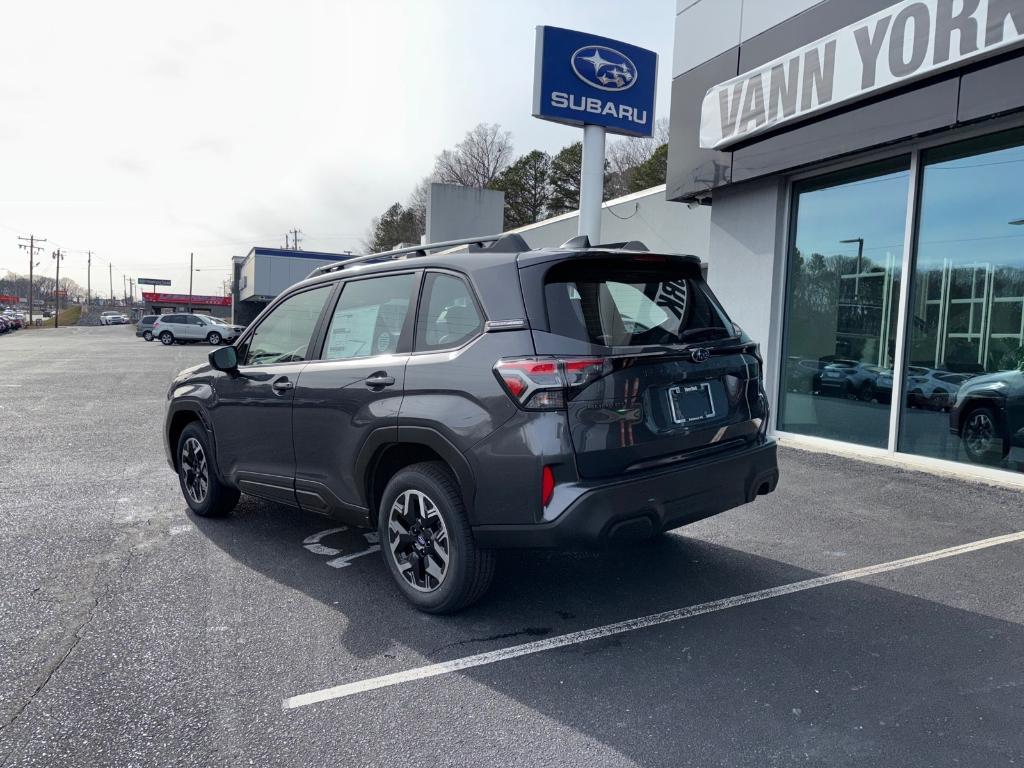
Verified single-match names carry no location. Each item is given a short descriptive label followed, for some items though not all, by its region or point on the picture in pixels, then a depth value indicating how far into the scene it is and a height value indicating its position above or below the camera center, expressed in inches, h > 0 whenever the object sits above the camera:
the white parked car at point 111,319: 3558.6 -26.7
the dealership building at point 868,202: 273.9 +63.5
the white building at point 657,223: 545.3 +90.3
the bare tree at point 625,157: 1893.5 +485.9
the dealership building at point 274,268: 2049.7 +147.0
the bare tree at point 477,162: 2706.7 +602.3
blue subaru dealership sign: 451.8 +154.6
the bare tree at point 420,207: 2759.4 +455.2
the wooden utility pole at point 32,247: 4025.8 +336.4
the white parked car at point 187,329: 1577.3 -24.6
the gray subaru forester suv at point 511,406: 127.4 -13.5
